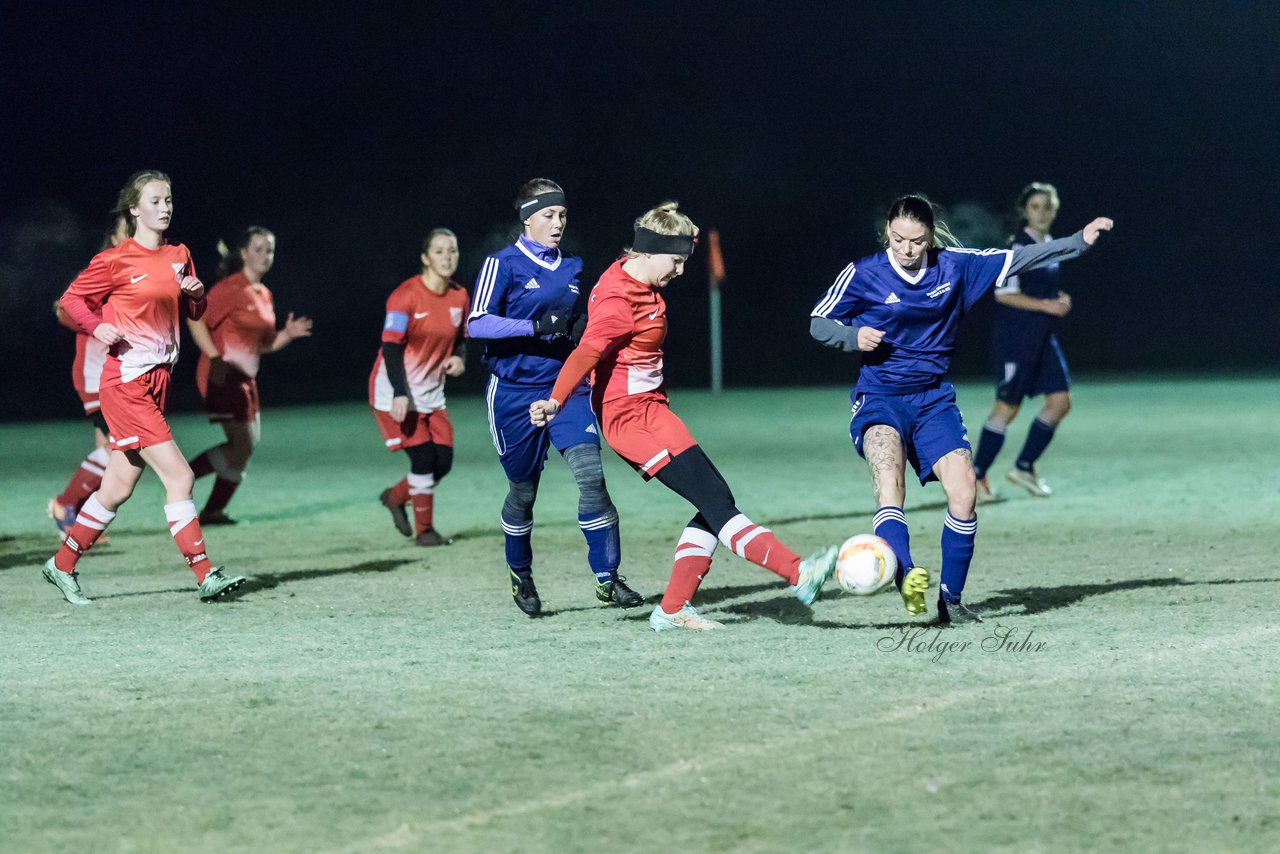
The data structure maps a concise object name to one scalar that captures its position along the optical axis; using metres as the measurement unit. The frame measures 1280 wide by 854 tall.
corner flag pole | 48.71
